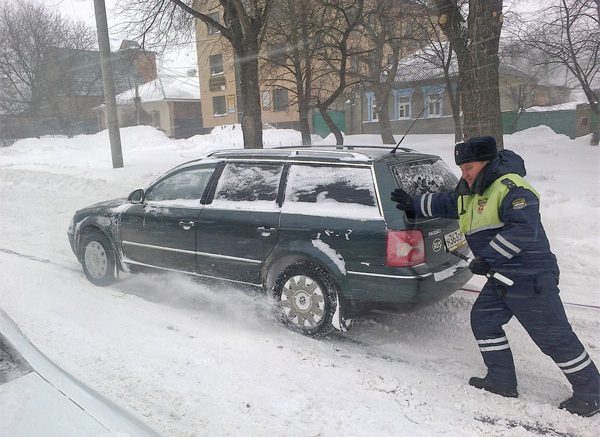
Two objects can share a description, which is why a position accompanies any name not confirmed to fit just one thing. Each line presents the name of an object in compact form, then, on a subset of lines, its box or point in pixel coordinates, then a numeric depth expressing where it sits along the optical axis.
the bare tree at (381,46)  14.66
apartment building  37.28
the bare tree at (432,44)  16.48
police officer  3.15
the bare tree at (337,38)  13.15
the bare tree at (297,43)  14.21
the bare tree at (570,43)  16.23
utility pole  14.09
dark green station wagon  3.96
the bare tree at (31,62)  38.12
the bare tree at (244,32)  10.91
